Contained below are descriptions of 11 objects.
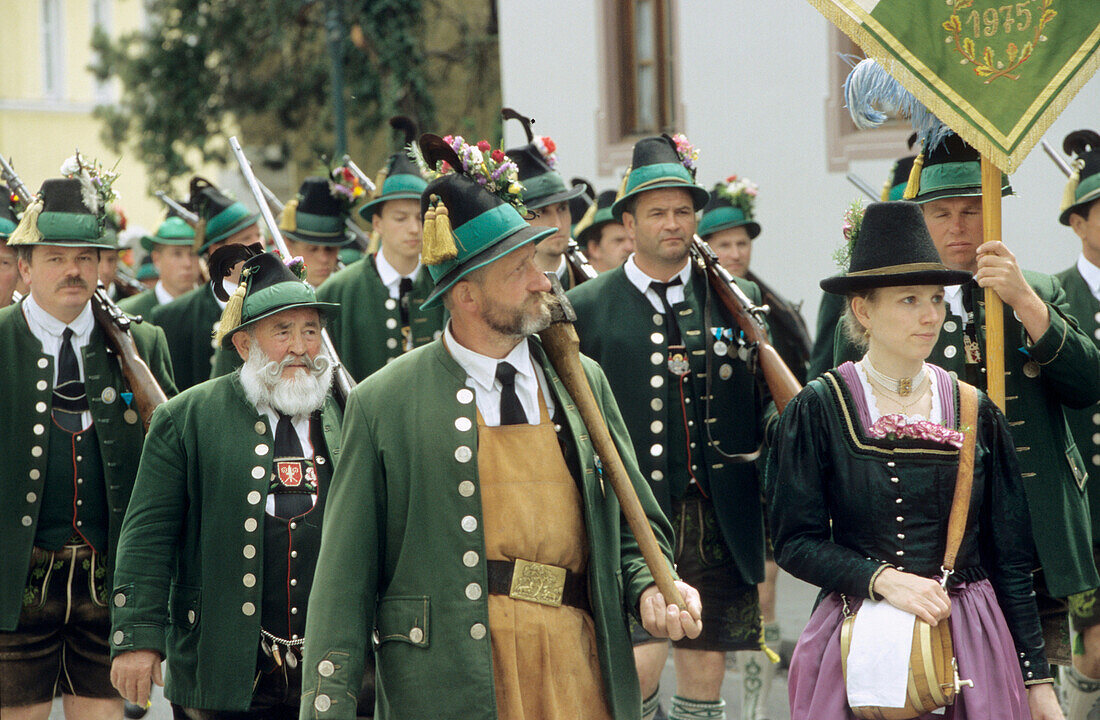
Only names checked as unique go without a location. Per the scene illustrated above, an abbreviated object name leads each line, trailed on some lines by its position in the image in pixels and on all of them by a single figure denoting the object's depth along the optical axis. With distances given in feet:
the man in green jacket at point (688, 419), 39.88
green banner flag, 30.19
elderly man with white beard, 31.12
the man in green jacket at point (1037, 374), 32.89
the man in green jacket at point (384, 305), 49.26
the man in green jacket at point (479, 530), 24.18
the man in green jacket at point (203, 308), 55.47
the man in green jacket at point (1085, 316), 38.81
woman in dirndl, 26.35
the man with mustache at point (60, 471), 37.86
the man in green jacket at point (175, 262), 68.95
